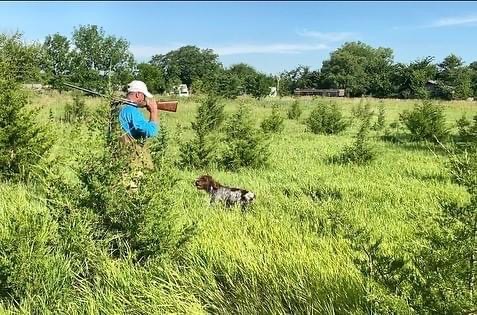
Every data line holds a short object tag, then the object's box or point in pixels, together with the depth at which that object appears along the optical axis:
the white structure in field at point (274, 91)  74.28
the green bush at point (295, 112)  26.34
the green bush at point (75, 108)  18.72
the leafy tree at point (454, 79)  52.19
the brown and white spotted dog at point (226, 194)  6.08
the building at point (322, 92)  85.31
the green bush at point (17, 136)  7.04
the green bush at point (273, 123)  17.64
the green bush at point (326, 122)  18.23
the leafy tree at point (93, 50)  54.84
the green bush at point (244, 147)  9.80
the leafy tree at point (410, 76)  45.60
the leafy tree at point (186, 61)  100.82
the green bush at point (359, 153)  10.35
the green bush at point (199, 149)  9.73
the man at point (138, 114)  5.42
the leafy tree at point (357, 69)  86.25
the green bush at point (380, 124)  19.55
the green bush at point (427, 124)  14.18
